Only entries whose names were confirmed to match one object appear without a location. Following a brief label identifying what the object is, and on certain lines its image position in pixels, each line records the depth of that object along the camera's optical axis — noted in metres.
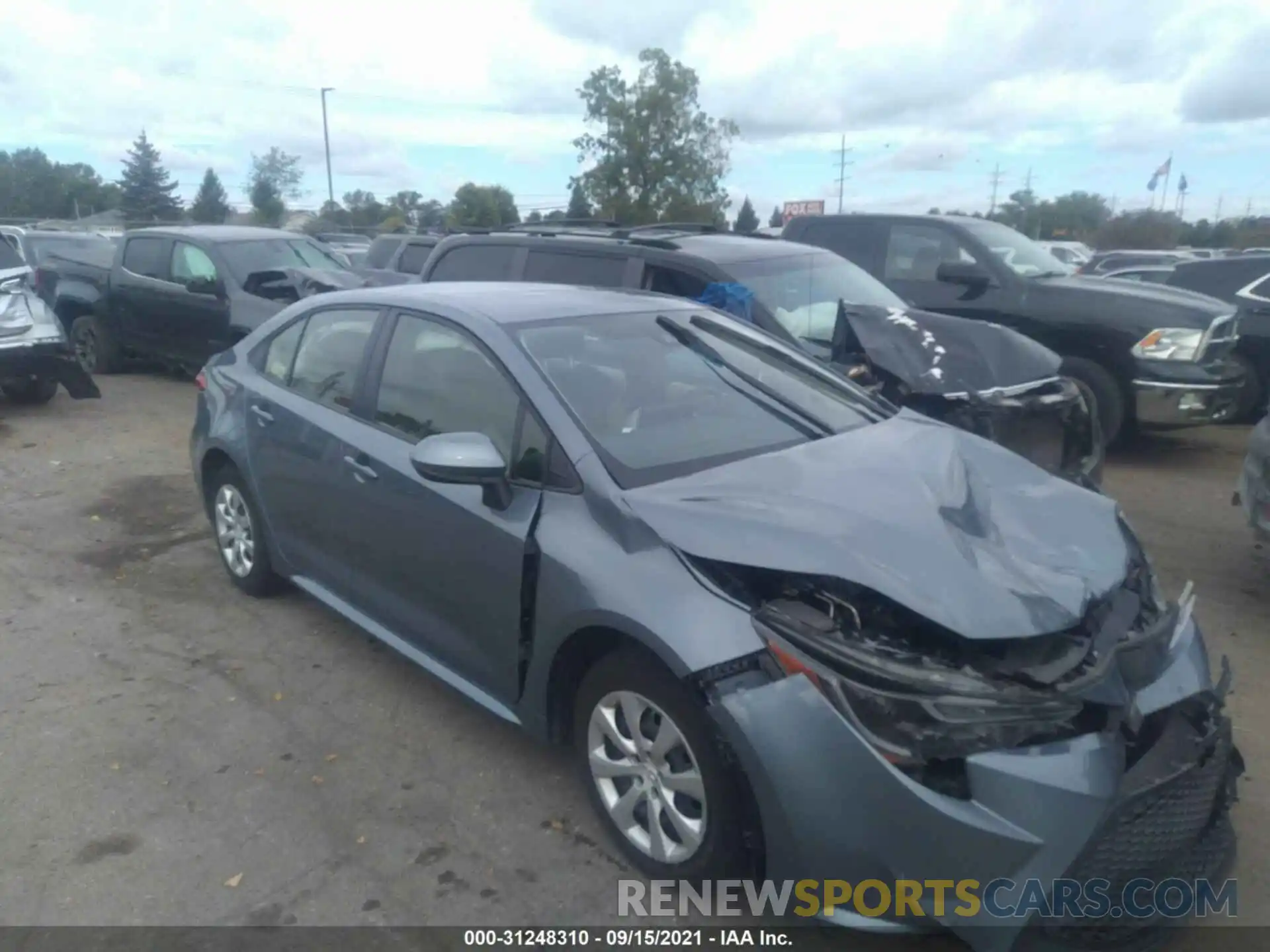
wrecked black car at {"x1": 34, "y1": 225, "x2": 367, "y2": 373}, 10.43
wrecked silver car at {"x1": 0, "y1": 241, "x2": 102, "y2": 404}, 9.59
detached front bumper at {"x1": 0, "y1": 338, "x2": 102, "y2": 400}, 9.62
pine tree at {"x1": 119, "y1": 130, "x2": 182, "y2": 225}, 66.75
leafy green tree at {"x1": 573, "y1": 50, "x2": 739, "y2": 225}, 45.06
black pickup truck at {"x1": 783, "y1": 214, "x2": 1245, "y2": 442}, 8.02
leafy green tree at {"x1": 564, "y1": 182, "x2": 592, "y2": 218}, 40.22
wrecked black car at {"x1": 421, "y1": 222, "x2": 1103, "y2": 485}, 5.87
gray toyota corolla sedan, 2.59
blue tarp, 6.28
